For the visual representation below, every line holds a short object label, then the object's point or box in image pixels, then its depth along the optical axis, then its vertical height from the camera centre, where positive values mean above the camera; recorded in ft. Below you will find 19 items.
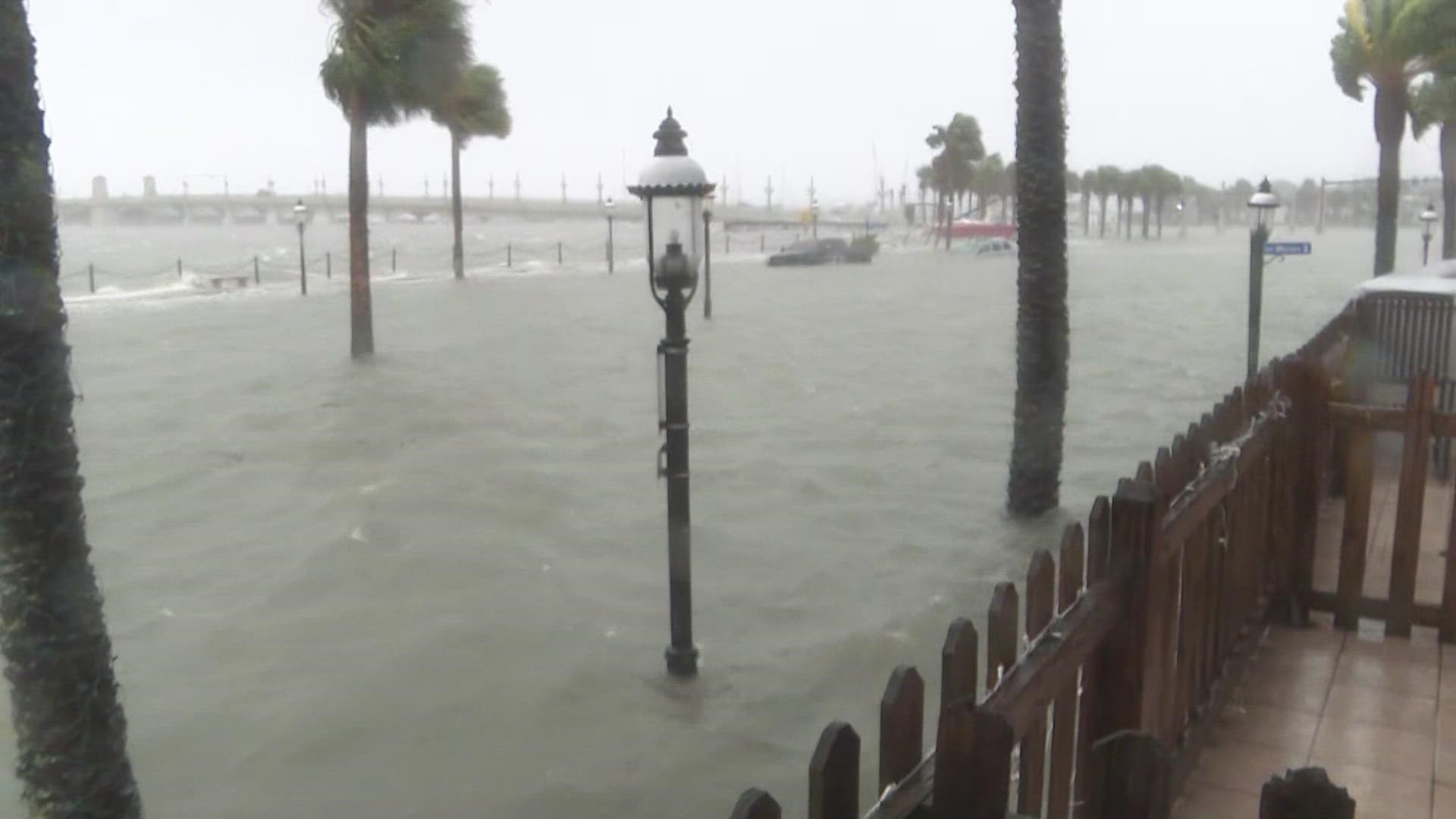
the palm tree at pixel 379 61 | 71.46 +8.12
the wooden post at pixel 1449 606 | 17.39 -5.00
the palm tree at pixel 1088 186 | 444.55 +9.76
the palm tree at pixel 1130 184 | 435.12 +10.24
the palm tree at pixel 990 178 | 404.77 +11.47
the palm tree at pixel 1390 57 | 73.26 +8.86
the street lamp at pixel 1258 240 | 45.21 -0.81
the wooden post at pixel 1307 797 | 5.96 -2.55
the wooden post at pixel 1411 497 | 16.92 -3.54
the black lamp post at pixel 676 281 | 19.63 -0.98
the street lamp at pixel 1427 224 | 90.06 -0.57
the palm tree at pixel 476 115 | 140.26 +10.77
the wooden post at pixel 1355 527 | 17.80 -4.07
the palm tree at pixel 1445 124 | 84.33 +6.06
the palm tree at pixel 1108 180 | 434.71 +11.21
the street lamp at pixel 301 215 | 115.95 -0.02
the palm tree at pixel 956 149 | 323.57 +15.74
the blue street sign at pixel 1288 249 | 43.60 -1.07
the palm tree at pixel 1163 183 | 438.81 +10.56
